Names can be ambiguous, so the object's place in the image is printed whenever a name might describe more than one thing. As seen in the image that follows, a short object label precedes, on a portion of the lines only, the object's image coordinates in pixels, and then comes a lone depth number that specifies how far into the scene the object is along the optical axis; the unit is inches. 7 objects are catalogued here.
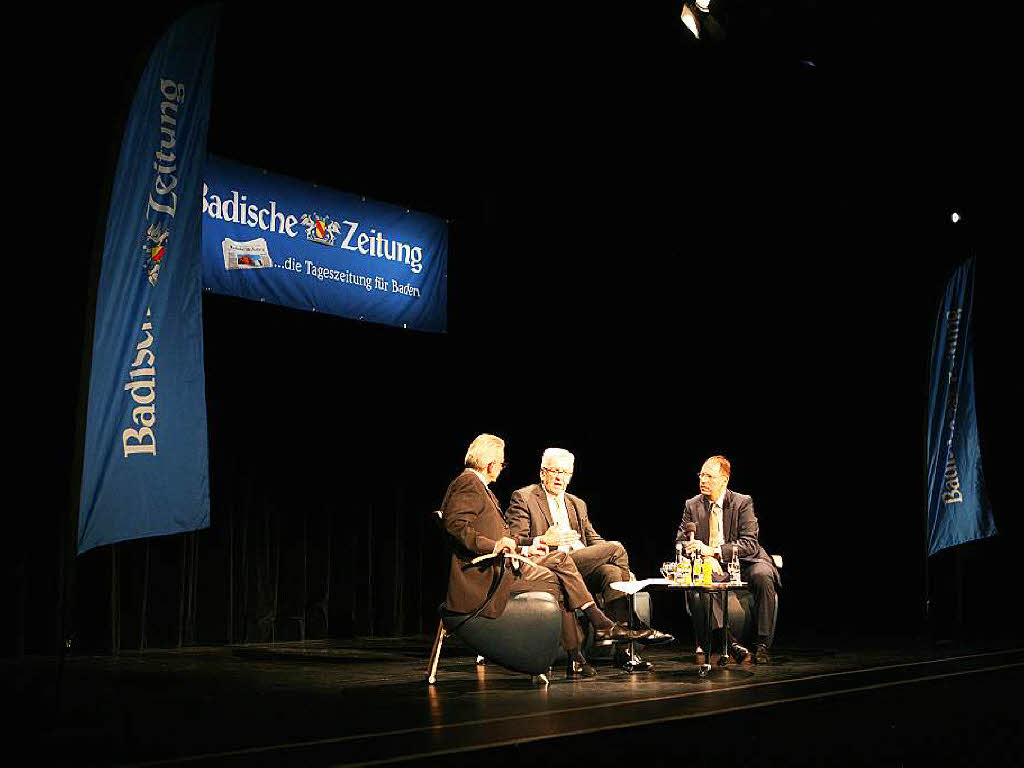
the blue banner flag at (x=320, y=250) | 322.0
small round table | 243.9
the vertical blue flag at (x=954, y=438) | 340.8
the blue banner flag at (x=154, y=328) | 177.6
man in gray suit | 259.0
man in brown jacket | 225.1
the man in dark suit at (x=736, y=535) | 272.4
